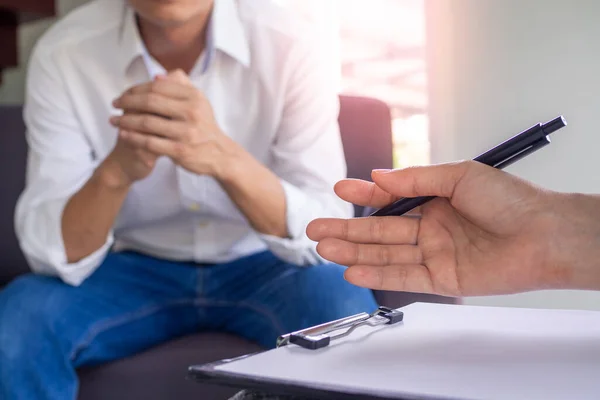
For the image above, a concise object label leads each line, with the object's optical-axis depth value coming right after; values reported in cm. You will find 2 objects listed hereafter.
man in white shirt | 72
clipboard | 23
